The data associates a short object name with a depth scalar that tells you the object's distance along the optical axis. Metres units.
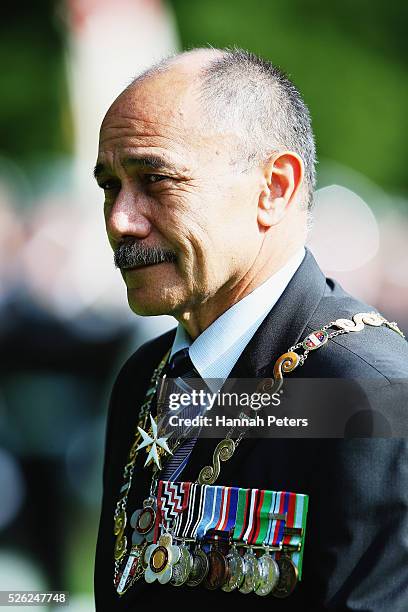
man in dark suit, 5.25
